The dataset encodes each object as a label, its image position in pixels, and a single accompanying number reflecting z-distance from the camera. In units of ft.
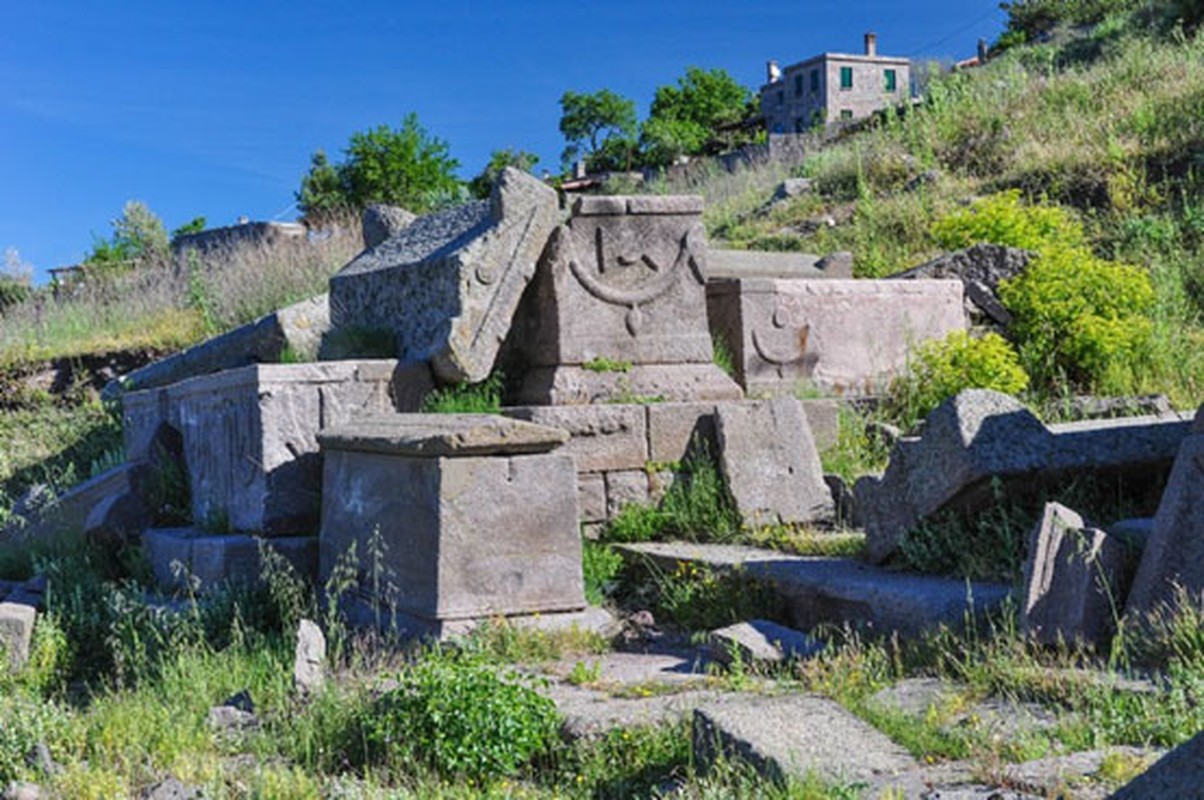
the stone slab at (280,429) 23.34
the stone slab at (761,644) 16.67
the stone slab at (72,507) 29.01
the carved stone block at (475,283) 24.56
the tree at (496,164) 126.45
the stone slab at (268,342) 29.53
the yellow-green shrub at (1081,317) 29.17
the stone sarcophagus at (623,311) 25.54
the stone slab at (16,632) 21.20
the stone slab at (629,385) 25.26
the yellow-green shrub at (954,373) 27.27
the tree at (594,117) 176.96
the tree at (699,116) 160.56
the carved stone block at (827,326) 28.17
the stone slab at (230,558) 22.97
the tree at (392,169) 91.76
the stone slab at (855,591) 16.20
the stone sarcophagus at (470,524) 18.71
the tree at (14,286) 64.49
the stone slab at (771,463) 23.81
